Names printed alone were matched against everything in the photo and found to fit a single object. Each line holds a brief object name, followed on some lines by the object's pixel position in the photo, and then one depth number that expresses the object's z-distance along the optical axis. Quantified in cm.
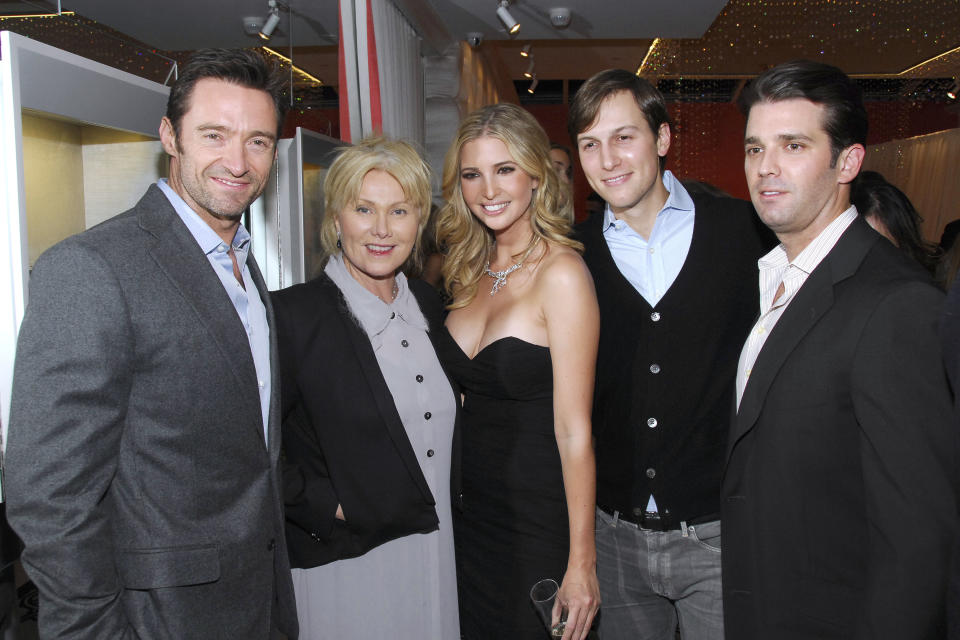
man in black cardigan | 191
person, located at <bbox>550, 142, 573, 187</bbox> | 457
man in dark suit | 126
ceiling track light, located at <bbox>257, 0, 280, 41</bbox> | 493
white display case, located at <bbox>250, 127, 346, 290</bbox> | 296
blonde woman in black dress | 196
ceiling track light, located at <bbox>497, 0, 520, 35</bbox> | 523
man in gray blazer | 124
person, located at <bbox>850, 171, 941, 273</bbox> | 235
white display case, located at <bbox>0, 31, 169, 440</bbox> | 147
